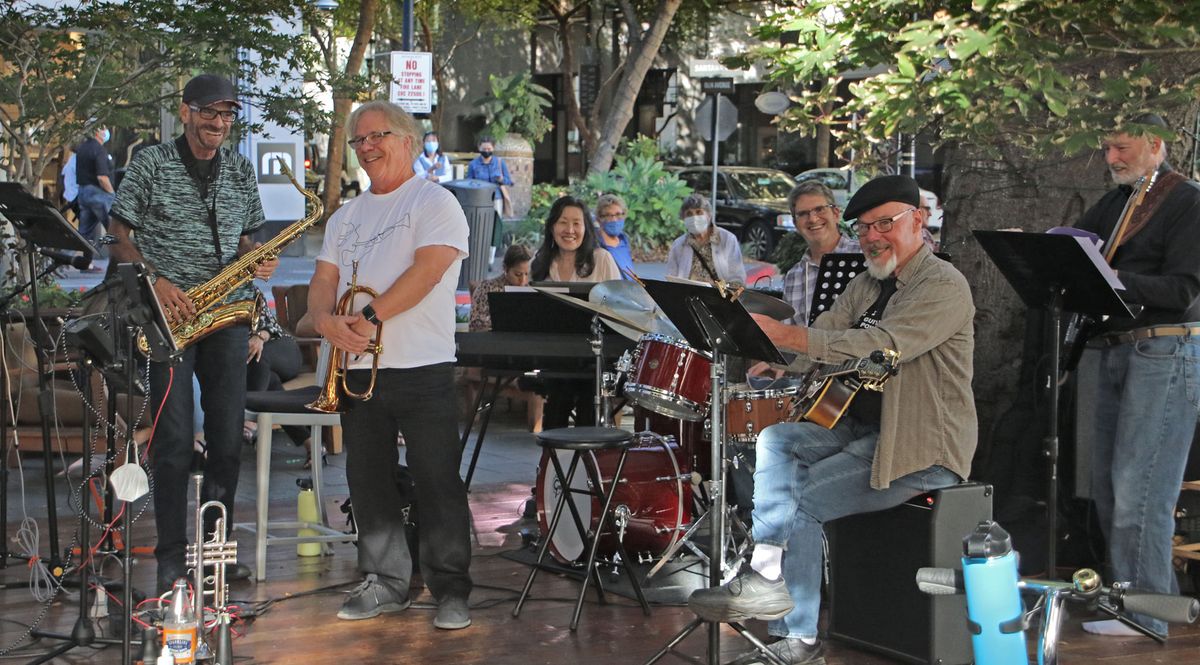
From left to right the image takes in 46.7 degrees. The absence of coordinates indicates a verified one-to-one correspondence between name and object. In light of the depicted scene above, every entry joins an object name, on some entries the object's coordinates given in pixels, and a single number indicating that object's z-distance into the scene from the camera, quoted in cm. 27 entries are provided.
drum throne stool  509
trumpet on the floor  393
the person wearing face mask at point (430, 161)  1825
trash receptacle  1477
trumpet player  490
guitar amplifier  447
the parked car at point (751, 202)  2159
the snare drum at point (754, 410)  529
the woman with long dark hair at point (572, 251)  741
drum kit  526
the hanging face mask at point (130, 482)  388
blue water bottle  233
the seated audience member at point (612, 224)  923
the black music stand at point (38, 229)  471
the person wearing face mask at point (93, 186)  1571
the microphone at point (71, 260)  570
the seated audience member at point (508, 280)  800
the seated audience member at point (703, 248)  937
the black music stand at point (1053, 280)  470
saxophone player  513
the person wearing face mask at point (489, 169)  1906
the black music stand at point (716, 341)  411
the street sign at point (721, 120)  1608
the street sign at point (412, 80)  1314
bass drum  580
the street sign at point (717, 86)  1435
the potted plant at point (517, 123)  2417
